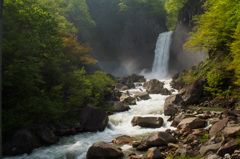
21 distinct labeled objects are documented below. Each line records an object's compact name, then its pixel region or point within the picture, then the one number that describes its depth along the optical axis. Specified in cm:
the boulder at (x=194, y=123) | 1098
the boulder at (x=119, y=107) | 1795
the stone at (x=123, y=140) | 1058
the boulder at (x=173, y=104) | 1568
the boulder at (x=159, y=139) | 927
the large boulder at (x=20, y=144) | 929
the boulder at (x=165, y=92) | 2434
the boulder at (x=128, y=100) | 2058
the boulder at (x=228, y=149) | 648
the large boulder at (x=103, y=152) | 848
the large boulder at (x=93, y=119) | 1315
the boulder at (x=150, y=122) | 1306
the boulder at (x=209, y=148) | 701
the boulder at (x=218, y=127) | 895
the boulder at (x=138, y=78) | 3684
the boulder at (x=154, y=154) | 792
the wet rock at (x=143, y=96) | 2254
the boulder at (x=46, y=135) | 1075
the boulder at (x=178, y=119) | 1267
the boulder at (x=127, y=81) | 3156
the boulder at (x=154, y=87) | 2635
